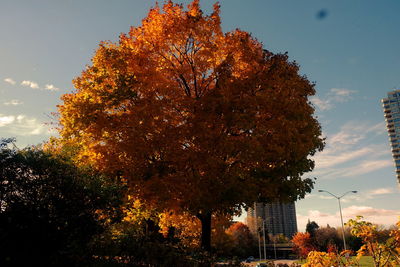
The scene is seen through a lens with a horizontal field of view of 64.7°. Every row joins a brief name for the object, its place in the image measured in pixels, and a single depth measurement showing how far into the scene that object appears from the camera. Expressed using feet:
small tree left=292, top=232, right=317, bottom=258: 201.41
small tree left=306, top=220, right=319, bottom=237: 438.36
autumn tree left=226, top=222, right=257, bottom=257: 310.37
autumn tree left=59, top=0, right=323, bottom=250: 46.29
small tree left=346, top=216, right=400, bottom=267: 38.96
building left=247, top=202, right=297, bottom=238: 430.20
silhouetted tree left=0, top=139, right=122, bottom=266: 34.32
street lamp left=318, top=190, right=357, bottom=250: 145.43
